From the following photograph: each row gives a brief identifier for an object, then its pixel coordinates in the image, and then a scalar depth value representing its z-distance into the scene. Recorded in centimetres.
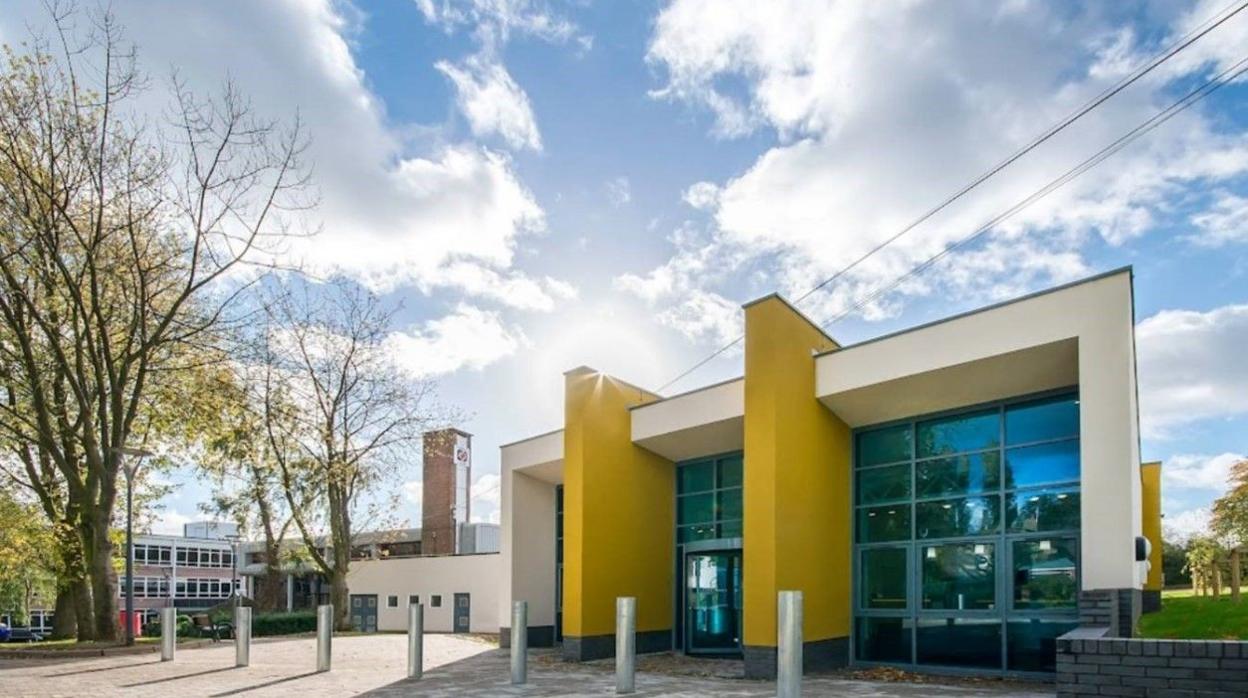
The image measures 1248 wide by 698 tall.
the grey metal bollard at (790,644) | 764
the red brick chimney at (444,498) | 3691
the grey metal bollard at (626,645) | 1083
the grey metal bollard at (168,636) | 1566
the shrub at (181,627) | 2769
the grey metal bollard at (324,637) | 1394
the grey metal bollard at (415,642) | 1249
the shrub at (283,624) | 2883
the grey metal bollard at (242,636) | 1453
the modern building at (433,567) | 2975
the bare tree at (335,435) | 2756
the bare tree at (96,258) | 1576
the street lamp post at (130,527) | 1748
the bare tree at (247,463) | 2209
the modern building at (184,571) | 6362
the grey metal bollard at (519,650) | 1211
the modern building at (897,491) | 1066
